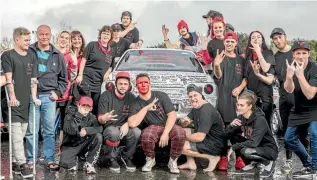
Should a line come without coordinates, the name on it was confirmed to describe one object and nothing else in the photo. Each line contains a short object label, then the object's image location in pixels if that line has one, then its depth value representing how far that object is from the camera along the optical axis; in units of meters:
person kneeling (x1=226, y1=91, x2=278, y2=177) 6.58
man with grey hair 6.75
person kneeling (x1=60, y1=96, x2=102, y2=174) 6.64
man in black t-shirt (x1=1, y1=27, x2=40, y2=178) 6.33
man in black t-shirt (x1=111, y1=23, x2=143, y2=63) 9.00
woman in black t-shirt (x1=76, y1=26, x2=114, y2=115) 8.28
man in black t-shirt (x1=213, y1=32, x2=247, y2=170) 7.69
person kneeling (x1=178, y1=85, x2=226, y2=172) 6.76
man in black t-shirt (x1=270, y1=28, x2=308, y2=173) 7.06
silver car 7.77
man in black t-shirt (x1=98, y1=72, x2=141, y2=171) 6.69
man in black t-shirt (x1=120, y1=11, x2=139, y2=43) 10.06
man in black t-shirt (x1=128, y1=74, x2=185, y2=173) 6.64
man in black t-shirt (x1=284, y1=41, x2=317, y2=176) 6.23
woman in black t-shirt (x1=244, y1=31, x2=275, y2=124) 7.42
